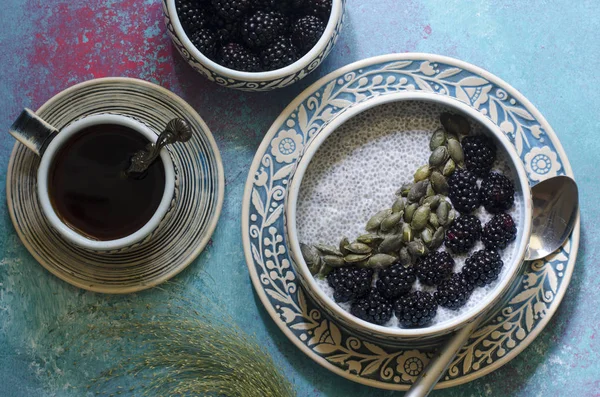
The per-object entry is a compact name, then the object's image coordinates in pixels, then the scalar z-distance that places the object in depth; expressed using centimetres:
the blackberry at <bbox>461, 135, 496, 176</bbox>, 110
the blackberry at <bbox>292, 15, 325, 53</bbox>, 111
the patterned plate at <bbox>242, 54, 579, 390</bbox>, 116
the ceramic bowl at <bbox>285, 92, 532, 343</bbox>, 107
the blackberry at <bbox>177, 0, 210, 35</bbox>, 112
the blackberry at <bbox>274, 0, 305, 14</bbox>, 113
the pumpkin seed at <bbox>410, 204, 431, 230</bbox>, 111
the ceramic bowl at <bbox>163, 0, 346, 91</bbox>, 110
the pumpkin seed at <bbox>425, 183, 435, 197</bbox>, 112
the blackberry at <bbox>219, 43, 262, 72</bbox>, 112
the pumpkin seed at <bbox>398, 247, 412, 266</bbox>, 112
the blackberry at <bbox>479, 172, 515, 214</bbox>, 110
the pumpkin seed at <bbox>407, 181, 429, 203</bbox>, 112
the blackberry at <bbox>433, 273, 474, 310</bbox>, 110
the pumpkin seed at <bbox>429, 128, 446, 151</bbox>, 113
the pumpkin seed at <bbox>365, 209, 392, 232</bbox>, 112
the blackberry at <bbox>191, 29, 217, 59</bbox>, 112
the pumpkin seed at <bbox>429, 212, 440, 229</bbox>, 111
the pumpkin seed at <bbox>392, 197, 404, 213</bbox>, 112
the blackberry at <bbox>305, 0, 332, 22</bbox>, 112
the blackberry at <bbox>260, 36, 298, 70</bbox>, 111
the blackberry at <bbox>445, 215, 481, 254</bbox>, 110
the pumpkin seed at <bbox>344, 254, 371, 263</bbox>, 111
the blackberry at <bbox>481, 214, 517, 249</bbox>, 109
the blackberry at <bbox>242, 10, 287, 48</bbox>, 111
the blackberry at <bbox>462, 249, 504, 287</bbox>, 109
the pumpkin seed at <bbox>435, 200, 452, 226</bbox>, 111
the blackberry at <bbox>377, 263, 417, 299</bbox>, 109
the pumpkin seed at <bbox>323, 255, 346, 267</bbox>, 111
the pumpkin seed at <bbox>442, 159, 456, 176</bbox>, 112
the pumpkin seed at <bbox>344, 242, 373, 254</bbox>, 112
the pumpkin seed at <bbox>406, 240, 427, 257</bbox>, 111
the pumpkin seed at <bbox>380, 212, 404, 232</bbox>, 111
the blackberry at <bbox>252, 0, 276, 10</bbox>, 112
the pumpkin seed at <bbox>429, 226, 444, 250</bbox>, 111
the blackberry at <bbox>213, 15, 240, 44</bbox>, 113
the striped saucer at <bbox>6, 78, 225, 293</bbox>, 120
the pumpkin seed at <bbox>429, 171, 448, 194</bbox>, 112
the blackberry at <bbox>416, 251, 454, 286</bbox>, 110
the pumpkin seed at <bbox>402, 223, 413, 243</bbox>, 112
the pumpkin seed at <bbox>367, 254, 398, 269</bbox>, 111
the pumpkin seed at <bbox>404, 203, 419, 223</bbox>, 112
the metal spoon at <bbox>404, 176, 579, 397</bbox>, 113
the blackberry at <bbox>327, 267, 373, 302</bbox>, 110
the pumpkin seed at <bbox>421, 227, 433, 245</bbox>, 111
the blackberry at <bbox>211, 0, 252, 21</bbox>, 111
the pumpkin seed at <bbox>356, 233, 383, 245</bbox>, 112
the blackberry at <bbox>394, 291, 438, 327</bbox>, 109
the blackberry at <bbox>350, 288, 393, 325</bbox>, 110
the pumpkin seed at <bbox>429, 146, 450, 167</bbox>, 112
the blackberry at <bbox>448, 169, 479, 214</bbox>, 110
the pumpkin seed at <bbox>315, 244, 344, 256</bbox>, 112
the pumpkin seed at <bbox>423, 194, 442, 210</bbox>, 112
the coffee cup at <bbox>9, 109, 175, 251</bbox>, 112
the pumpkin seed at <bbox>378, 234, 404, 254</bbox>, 111
